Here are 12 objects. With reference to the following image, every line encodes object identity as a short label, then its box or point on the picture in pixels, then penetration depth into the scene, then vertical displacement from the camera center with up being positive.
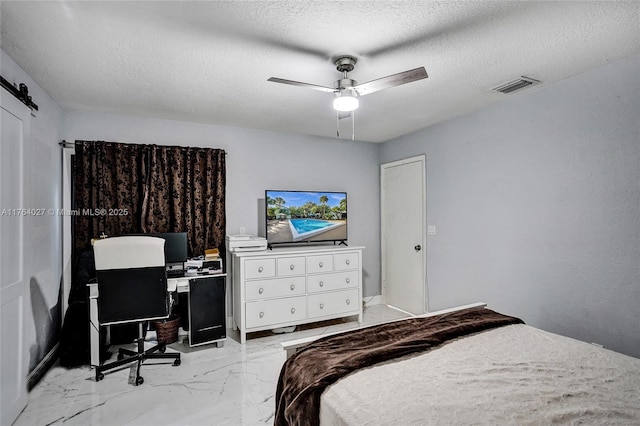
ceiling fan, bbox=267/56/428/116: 2.08 +0.86
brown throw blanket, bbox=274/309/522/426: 1.43 -0.69
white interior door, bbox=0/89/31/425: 2.00 -0.24
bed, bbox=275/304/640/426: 1.24 -0.72
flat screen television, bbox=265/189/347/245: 4.07 +0.01
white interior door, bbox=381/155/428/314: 4.27 -0.24
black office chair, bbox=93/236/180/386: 2.65 -0.51
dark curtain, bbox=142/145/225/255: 3.62 +0.26
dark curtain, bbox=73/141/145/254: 3.35 +0.31
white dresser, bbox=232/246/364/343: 3.53 -0.77
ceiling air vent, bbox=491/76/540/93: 2.72 +1.09
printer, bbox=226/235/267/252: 3.75 -0.28
